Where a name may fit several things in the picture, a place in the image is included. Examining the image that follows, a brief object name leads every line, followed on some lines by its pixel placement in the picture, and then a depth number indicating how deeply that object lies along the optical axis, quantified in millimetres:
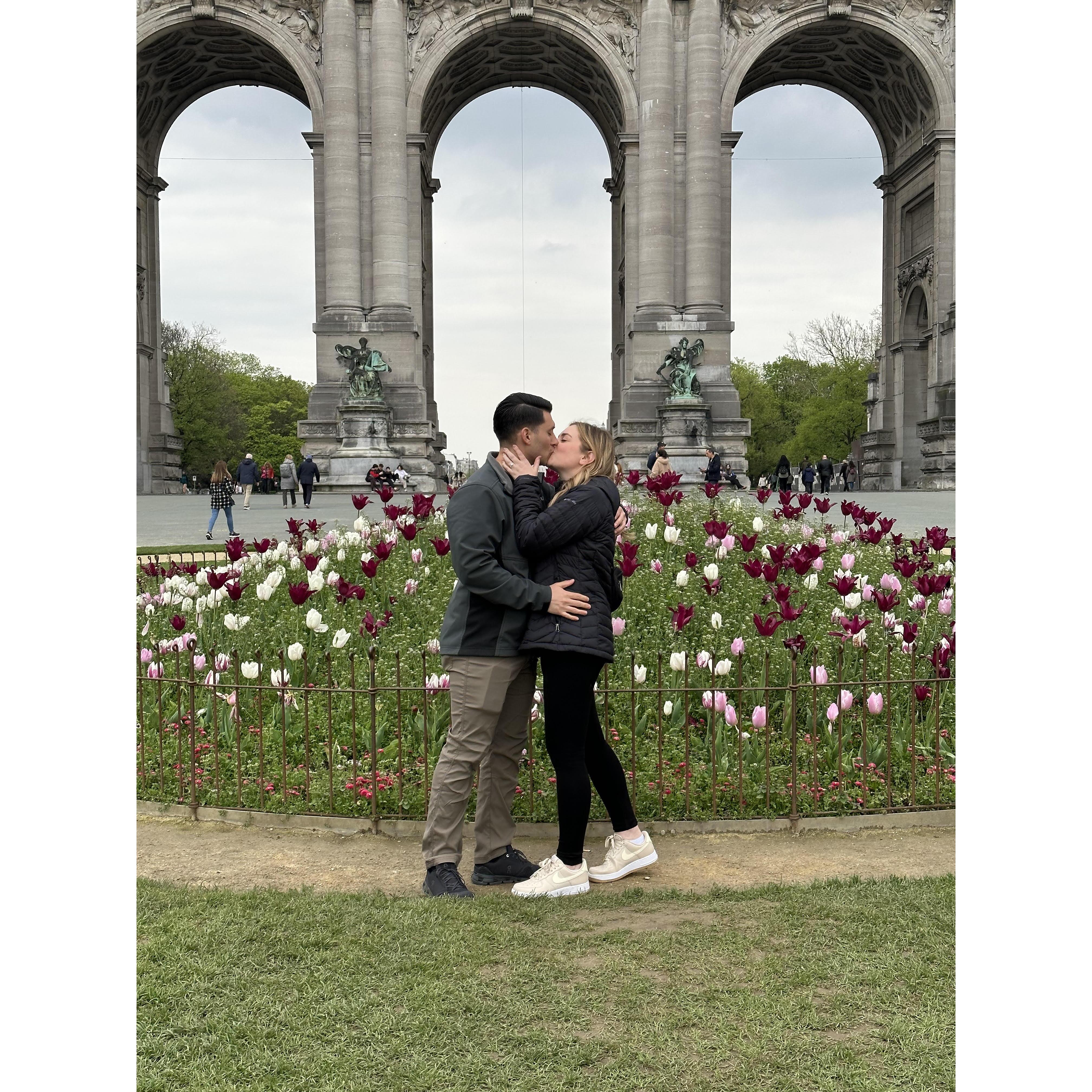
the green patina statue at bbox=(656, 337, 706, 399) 38000
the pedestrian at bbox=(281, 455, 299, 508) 32719
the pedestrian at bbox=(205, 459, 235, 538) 20938
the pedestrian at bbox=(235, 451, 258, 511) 29281
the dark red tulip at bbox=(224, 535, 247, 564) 7949
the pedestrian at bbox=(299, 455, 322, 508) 31250
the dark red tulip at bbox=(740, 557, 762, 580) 7027
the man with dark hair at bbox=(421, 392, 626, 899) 4984
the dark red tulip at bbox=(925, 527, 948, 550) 8289
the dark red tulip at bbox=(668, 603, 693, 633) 6496
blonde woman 5020
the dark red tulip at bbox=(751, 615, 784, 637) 6031
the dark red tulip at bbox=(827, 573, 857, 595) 7211
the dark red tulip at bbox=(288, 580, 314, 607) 7027
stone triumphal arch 37844
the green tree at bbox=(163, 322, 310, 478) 69938
